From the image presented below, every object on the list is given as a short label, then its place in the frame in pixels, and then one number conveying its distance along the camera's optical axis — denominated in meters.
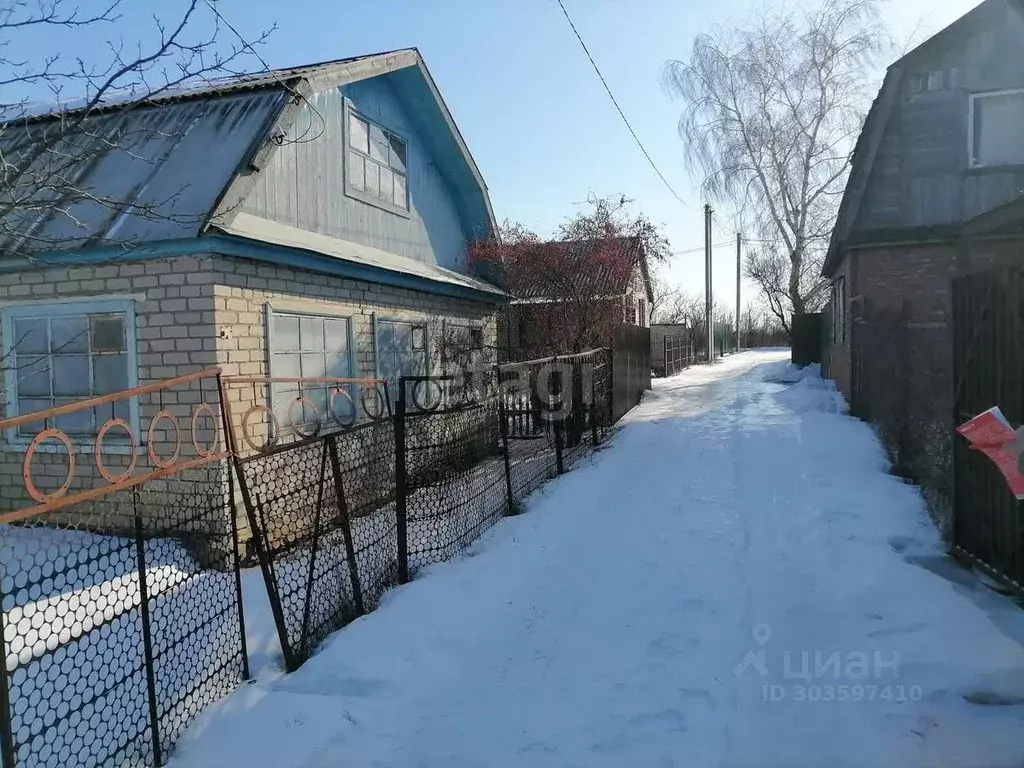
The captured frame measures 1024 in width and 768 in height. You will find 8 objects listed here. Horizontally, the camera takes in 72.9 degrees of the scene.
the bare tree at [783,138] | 23.55
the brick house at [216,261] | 6.03
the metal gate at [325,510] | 3.99
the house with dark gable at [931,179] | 10.22
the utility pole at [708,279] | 27.98
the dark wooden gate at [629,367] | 11.94
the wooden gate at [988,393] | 3.93
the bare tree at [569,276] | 11.70
